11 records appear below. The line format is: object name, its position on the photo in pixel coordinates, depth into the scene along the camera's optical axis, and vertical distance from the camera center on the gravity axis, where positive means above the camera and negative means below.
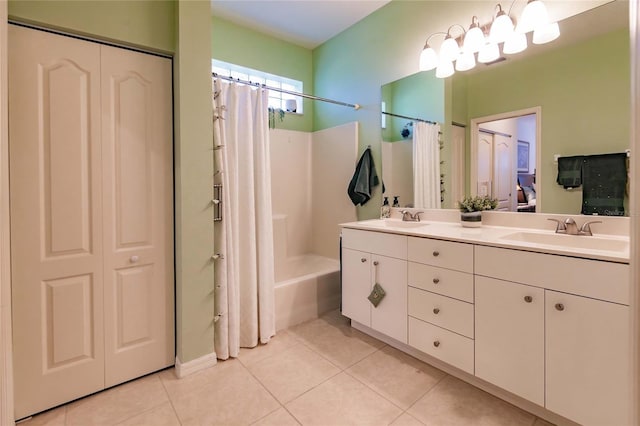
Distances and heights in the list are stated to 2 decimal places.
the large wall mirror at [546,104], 1.70 +0.66
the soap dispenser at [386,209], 2.89 -0.01
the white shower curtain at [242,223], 2.12 -0.10
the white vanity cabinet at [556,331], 1.31 -0.57
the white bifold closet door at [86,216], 1.60 -0.04
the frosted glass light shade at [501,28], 1.96 +1.14
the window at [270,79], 3.17 +1.41
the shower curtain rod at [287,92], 2.15 +0.95
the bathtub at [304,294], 2.61 -0.74
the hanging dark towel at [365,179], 2.97 +0.28
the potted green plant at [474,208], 2.16 +0.00
